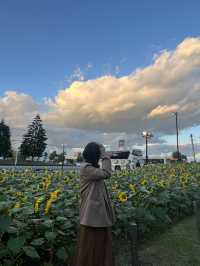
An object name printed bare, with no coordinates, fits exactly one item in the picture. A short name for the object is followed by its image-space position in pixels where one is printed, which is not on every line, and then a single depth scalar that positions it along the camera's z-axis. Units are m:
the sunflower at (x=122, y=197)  2.85
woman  2.10
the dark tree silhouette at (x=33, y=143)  51.94
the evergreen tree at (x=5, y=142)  46.54
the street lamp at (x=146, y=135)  24.90
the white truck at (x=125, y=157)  24.44
